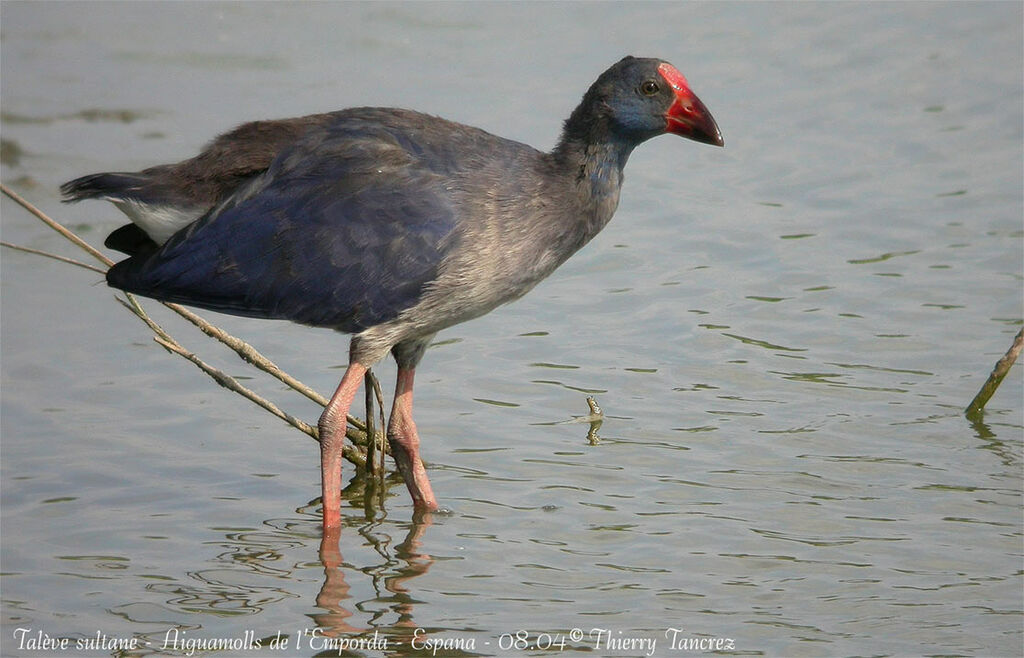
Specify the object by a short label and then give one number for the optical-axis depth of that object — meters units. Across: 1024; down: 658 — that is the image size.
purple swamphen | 12.73
